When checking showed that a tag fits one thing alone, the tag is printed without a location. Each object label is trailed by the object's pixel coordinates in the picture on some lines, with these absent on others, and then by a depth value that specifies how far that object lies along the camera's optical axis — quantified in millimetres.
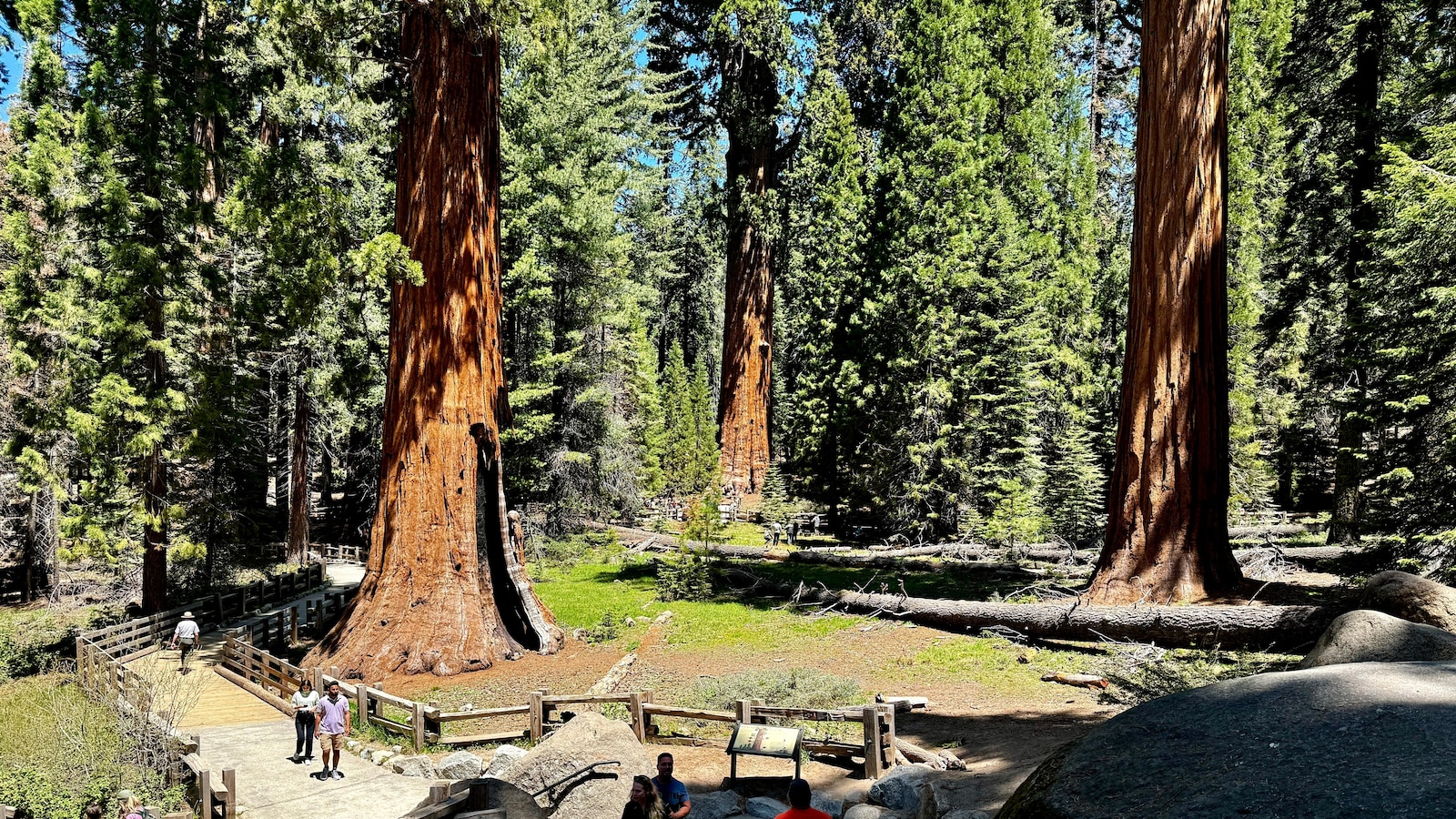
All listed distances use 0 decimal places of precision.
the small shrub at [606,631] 16883
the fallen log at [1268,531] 22734
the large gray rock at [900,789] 8344
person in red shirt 6051
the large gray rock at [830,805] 8422
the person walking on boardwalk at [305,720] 11523
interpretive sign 8469
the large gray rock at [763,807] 8391
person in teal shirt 7488
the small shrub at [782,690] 11844
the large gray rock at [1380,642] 6762
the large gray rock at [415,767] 10719
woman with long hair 7031
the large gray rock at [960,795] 7637
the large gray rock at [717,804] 8359
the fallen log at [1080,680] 11516
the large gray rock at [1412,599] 8625
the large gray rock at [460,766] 10297
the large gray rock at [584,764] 8539
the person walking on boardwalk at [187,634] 18078
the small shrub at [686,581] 21125
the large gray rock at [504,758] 10148
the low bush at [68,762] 10031
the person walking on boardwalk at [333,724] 10969
